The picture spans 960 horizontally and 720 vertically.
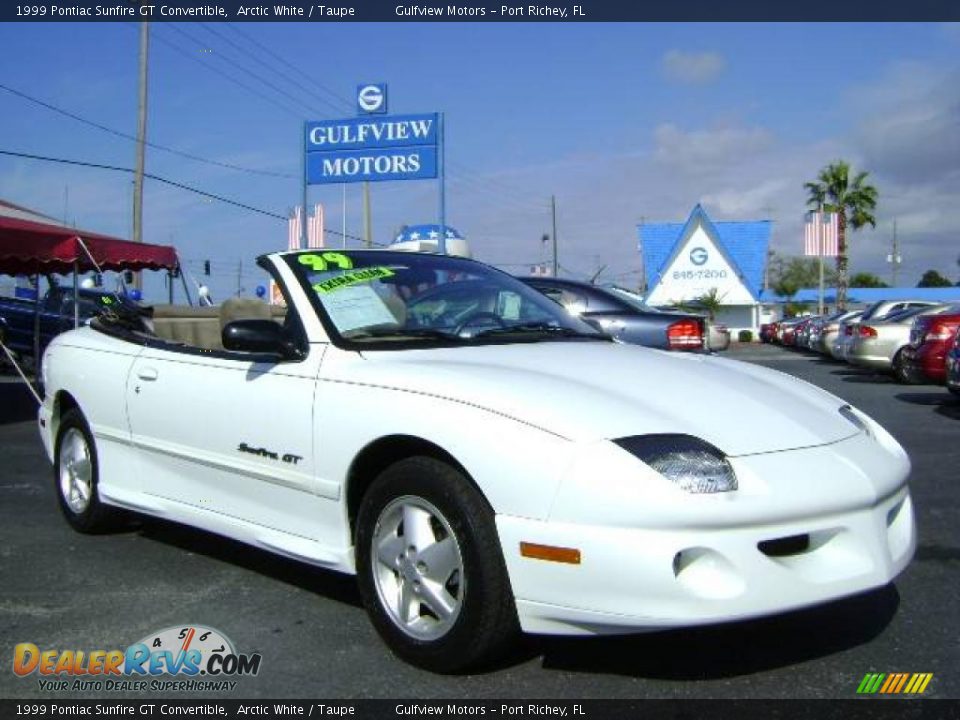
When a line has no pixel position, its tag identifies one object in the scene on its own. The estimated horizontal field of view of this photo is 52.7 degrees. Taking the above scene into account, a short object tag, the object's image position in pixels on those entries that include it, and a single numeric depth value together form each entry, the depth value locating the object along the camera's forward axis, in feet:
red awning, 32.35
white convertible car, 9.29
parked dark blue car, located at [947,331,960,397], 33.94
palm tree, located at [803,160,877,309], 163.22
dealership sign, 60.90
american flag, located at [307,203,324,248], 90.53
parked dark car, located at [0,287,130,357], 56.47
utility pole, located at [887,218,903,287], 334.24
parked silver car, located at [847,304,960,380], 52.08
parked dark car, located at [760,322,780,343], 140.15
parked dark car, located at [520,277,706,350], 27.63
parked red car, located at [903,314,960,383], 39.69
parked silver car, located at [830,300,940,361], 56.54
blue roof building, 173.27
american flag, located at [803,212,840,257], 151.84
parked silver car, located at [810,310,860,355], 72.74
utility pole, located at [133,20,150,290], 71.97
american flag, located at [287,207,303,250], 90.33
